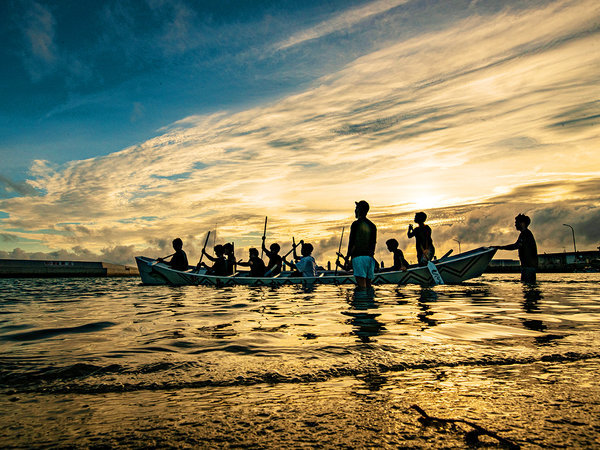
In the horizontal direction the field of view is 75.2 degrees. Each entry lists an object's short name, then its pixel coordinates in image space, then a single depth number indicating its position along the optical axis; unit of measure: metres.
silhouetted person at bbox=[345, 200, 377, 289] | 10.01
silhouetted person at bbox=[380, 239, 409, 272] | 15.20
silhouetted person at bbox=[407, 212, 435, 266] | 13.72
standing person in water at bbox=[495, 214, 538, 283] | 12.27
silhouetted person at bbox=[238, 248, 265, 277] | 16.69
